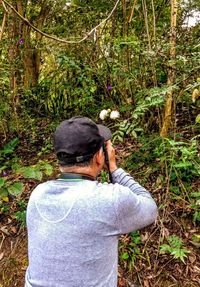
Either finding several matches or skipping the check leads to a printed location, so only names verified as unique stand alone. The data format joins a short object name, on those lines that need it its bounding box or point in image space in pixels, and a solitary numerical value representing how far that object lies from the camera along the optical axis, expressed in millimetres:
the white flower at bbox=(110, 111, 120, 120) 1912
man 1000
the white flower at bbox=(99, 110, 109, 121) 2001
